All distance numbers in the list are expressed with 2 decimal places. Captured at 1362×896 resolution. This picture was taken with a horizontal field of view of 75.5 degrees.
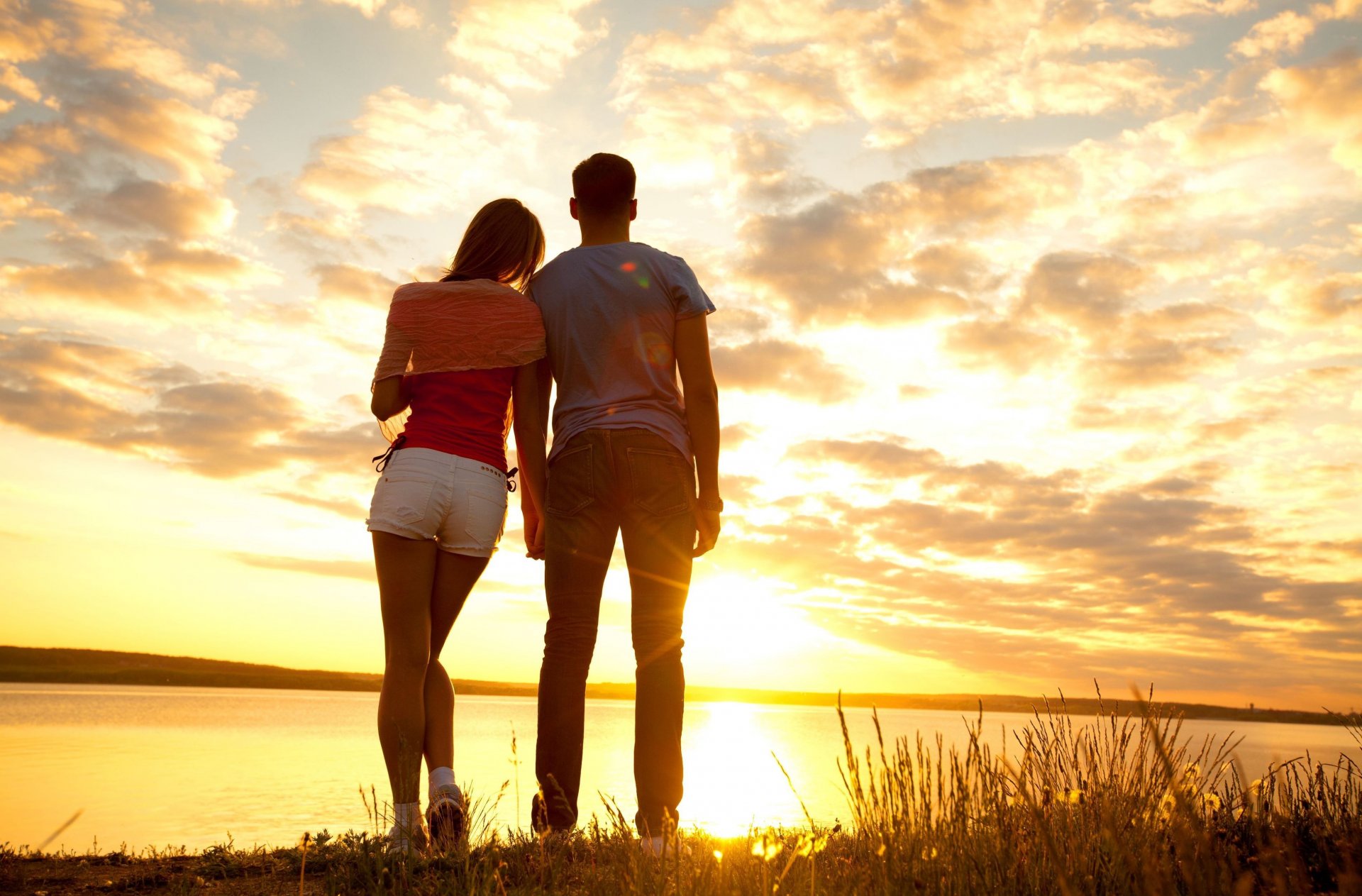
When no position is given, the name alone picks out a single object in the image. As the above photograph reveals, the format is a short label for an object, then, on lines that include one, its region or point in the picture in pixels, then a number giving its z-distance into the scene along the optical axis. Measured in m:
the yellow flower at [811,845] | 2.04
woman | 3.32
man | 3.34
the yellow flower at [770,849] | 1.92
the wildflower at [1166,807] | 2.99
